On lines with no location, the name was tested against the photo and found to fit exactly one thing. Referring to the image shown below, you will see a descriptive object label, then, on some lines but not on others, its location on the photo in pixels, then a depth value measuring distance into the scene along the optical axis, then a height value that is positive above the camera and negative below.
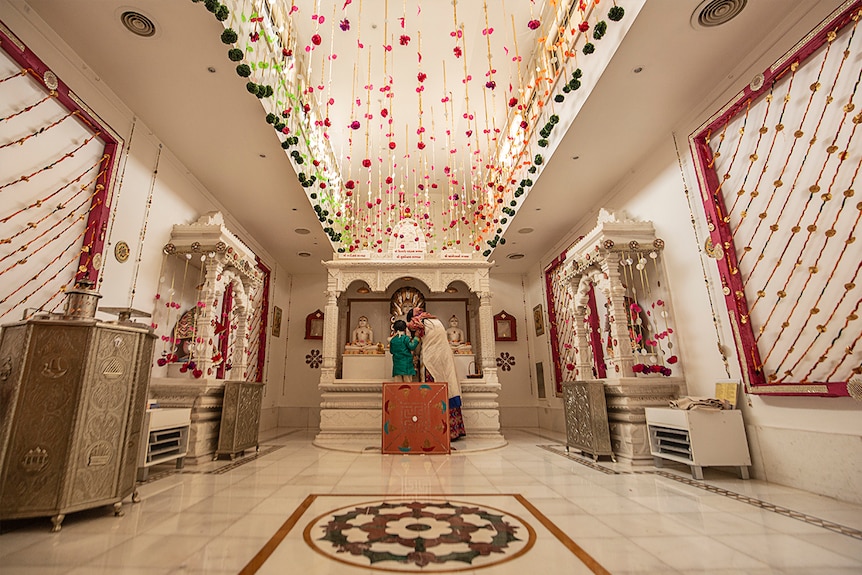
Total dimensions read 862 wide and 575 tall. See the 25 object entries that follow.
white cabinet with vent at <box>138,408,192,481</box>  3.58 -0.44
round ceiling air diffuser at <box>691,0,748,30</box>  3.18 +2.92
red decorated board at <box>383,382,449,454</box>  5.07 -0.41
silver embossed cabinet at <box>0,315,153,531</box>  2.37 -0.15
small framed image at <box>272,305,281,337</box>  8.80 +1.48
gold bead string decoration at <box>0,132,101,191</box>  3.15 +1.99
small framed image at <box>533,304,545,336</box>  8.70 +1.37
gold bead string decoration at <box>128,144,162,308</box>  4.47 +1.86
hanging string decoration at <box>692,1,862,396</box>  2.90 +1.34
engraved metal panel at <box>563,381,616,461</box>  4.46 -0.44
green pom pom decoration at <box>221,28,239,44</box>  3.17 +2.77
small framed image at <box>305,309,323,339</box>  9.37 +1.45
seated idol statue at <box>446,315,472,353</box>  8.22 +1.04
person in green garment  6.32 +0.44
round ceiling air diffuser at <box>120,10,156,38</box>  3.30 +3.05
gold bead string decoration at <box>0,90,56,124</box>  3.04 +2.28
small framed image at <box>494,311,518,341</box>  9.41 +1.29
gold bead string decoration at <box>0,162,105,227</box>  3.10 +1.68
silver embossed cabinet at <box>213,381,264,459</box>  4.74 -0.36
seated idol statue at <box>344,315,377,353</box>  8.17 +1.05
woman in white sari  6.25 +0.38
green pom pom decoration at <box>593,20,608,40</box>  3.32 +2.89
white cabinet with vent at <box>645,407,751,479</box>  3.54 -0.55
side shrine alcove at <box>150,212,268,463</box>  4.65 +0.92
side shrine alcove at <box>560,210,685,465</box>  4.46 +0.72
